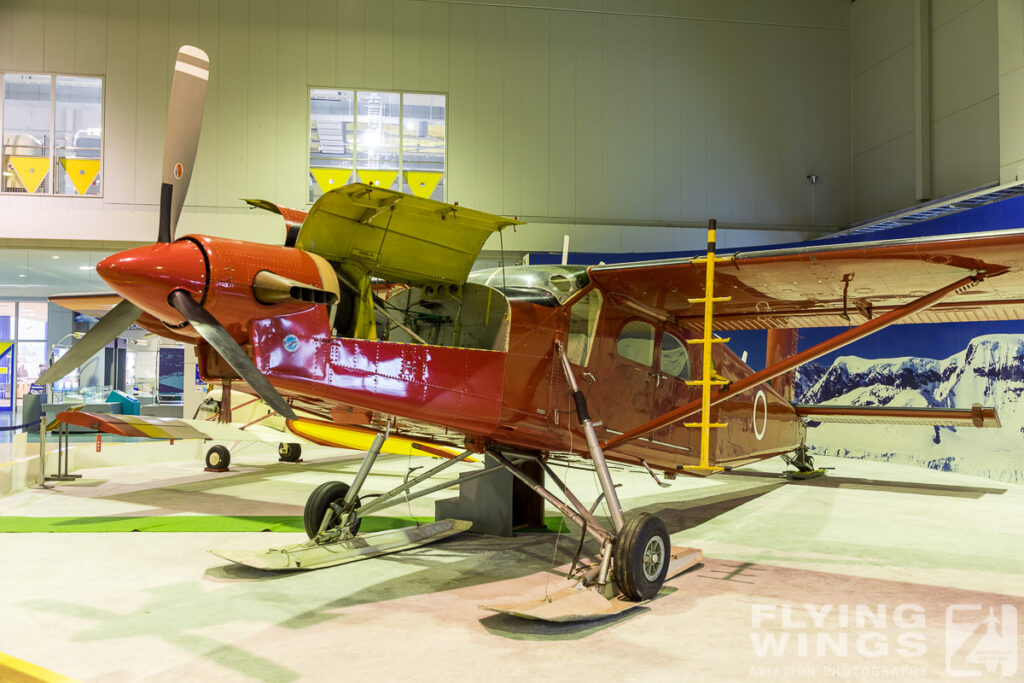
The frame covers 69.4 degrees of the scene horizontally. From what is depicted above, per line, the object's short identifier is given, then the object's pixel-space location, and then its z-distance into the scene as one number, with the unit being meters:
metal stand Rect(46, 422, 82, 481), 11.09
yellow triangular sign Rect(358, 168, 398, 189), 16.55
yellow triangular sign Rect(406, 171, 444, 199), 16.91
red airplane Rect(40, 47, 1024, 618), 4.23
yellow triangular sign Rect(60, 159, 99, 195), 16.02
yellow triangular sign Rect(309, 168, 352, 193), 16.55
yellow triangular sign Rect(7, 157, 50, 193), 15.87
